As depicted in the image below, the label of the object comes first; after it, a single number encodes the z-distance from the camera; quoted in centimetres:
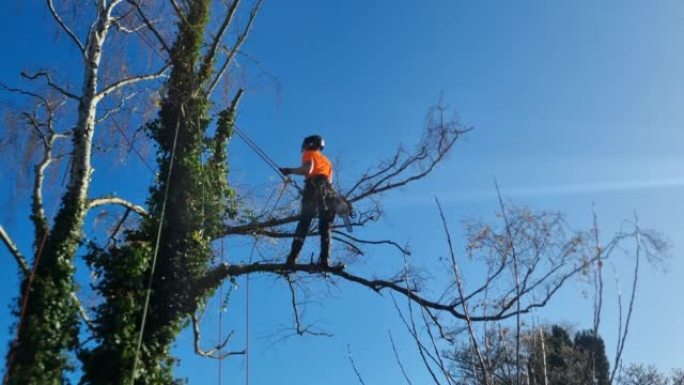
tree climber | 818
